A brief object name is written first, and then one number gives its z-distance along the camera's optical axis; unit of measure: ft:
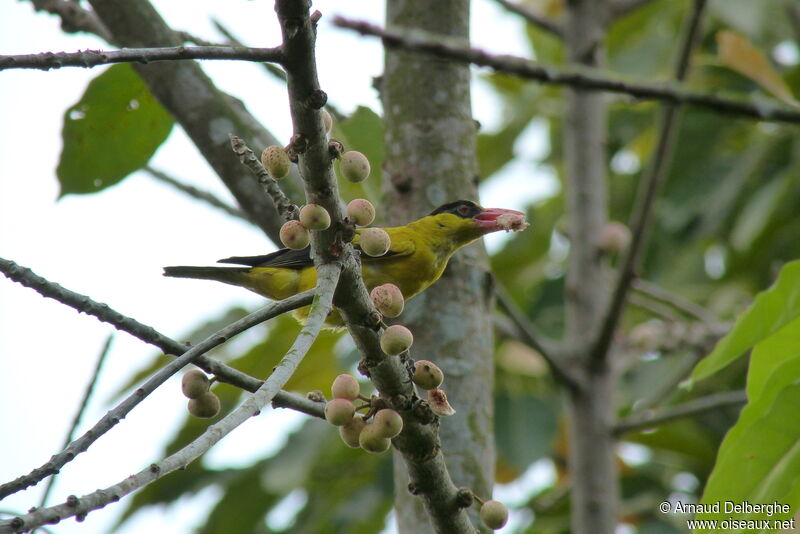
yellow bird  23.27
